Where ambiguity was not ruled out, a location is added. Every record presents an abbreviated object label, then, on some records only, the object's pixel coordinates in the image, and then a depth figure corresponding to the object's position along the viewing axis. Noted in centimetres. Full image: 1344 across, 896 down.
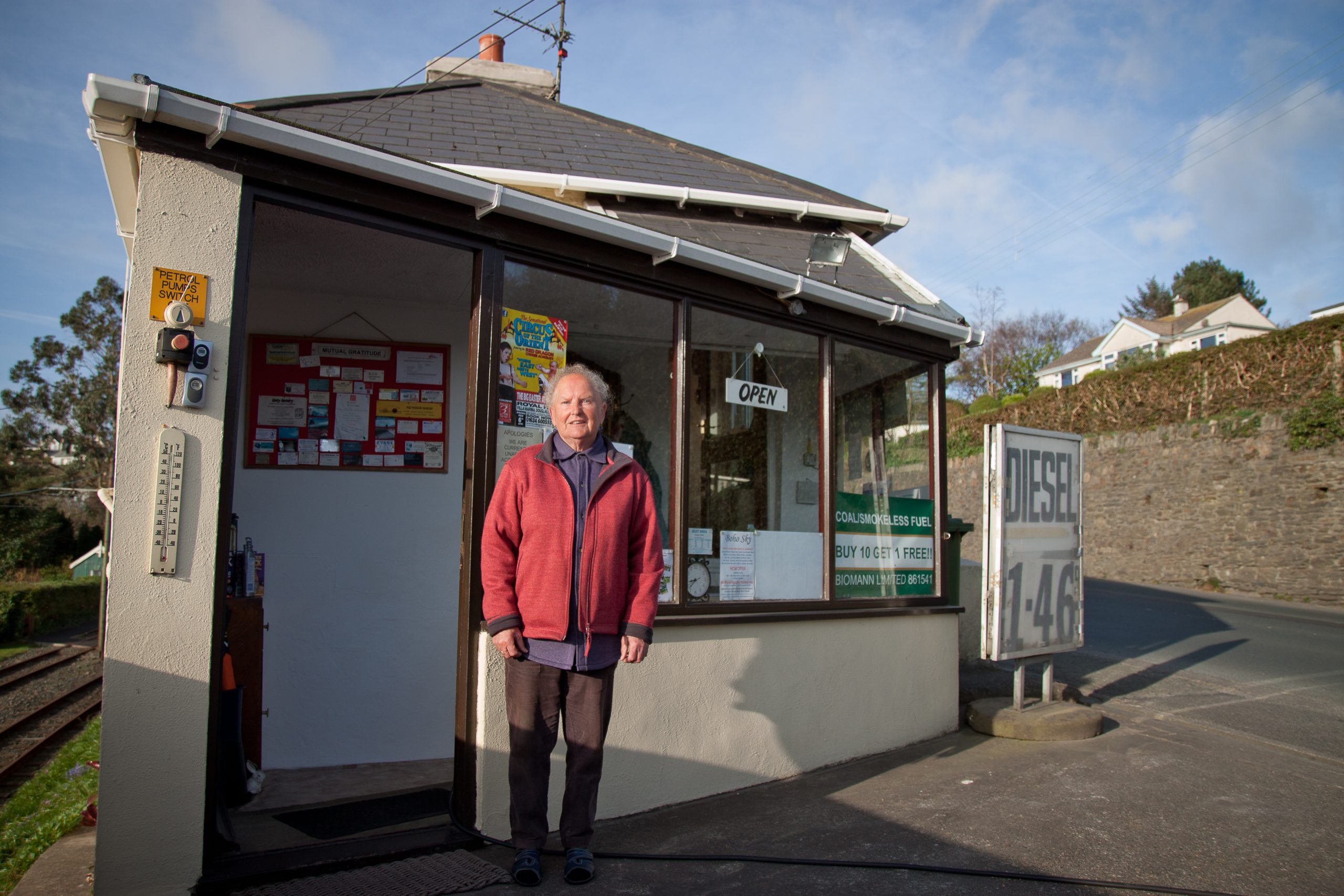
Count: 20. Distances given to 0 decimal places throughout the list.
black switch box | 305
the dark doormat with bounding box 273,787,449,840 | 385
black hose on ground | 334
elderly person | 324
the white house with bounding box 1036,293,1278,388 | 4309
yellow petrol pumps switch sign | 311
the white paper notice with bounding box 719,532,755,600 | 490
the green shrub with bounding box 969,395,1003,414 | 3275
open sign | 519
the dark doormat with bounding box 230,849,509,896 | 312
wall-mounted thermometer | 303
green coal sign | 560
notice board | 519
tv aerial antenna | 994
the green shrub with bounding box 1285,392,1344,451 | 1644
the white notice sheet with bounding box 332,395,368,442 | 531
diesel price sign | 576
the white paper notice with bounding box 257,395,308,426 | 518
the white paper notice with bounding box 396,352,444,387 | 543
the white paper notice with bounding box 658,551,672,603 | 453
